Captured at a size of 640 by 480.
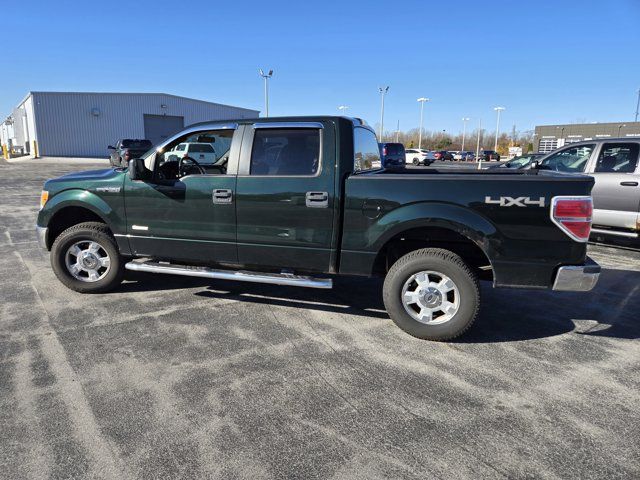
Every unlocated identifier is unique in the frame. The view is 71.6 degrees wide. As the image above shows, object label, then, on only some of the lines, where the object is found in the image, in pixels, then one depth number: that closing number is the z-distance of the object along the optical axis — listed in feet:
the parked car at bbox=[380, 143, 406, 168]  79.56
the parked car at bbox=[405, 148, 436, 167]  161.58
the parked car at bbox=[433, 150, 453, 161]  191.19
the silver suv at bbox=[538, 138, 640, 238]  23.61
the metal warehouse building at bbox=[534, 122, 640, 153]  167.53
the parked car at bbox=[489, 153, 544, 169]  42.74
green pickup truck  12.49
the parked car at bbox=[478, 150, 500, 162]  212.02
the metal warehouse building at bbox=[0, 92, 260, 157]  136.87
